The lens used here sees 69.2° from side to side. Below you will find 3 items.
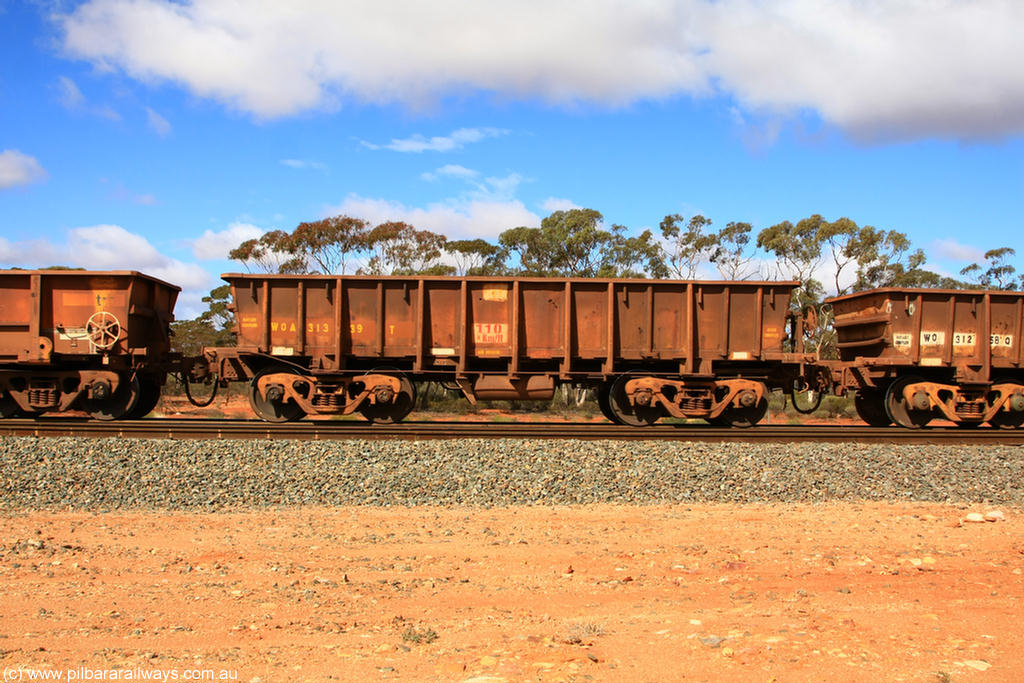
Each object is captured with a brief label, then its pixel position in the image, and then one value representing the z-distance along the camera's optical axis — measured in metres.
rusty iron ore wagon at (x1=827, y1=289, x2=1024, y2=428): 14.22
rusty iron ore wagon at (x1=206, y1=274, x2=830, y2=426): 13.66
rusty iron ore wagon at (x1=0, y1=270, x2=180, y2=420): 13.37
